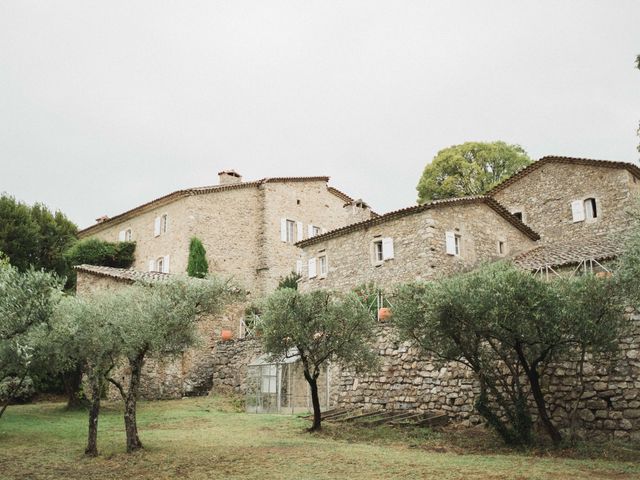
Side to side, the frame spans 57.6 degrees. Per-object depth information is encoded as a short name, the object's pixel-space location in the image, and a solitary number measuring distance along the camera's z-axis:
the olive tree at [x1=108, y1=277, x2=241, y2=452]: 12.80
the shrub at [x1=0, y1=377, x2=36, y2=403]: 16.71
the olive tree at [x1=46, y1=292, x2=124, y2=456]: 12.62
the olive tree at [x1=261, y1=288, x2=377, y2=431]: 15.55
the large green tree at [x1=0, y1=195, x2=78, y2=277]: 35.81
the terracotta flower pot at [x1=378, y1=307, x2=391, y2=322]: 19.36
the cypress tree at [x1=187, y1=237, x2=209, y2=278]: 32.50
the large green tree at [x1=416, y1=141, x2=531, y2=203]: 40.03
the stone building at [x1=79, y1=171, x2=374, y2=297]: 34.31
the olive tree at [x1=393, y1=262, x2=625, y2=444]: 12.38
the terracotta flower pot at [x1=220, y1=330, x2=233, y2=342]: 26.11
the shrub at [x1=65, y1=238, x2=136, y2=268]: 36.88
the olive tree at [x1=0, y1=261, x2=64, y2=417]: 10.38
